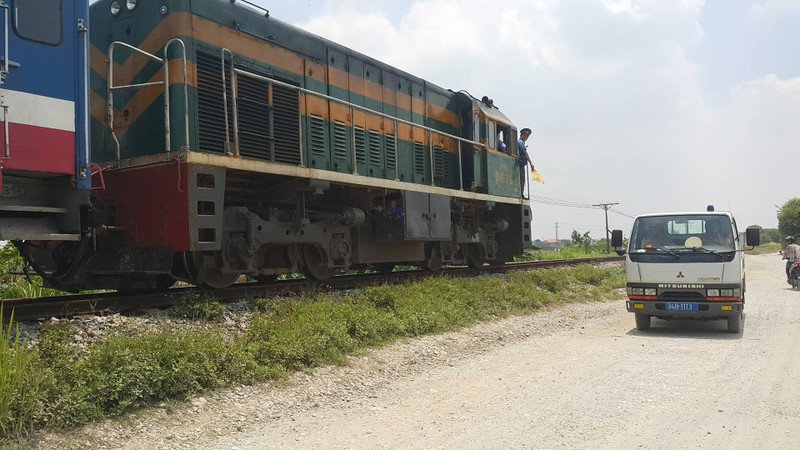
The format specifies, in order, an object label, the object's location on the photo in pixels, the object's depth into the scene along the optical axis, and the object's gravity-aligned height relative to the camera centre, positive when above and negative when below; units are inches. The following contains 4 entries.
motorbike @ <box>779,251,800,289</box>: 597.3 -40.6
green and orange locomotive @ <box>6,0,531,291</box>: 243.0 +49.2
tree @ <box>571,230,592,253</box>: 1626.1 +9.8
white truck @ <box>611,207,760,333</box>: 315.3 -15.5
